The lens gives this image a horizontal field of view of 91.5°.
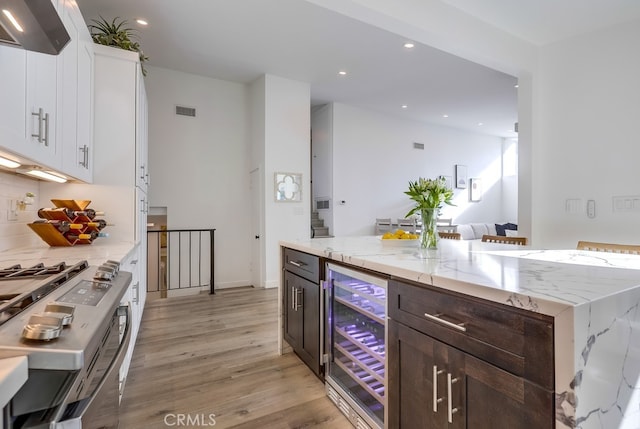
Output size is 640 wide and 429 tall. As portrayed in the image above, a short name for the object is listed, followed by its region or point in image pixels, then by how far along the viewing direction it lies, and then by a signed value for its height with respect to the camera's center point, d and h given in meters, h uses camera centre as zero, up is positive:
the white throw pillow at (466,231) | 6.99 -0.36
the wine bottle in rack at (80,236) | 2.12 -0.15
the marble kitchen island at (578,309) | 0.74 -0.24
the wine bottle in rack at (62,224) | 2.01 -0.06
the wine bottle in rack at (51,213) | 2.04 +0.01
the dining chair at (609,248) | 1.90 -0.22
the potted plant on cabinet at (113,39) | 2.77 +1.58
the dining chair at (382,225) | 6.68 -0.22
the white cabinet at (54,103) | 1.17 +0.55
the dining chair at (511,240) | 2.70 -0.22
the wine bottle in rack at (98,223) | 2.23 -0.06
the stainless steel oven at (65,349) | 0.53 -0.26
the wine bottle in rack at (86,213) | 2.17 +0.01
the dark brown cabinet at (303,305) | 1.98 -0.63
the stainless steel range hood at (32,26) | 0.89 +0.60
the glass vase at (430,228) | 1.83 -0.08
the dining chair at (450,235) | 3.11 -0.22
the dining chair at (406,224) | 6.43 -0.19
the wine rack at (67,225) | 2.01 -0.06
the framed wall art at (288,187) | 4.84 +0.45
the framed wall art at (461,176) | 8.14 +1.02
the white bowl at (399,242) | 2.11 -0.19
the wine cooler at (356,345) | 1.52 -0.71
